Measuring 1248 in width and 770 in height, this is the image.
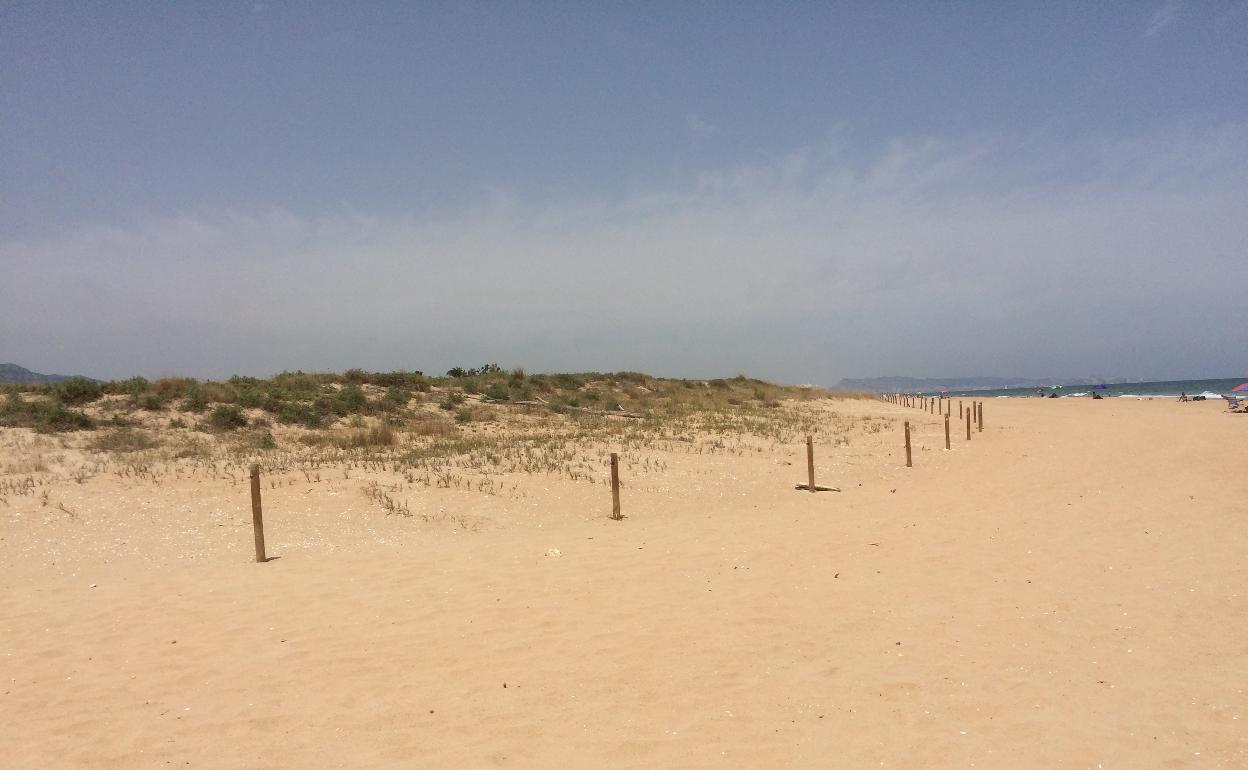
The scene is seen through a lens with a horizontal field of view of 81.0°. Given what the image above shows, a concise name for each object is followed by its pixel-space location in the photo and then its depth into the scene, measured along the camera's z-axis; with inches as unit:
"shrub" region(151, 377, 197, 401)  991.0
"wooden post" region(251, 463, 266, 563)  463.5
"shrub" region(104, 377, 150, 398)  975.0
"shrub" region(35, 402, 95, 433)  792.9
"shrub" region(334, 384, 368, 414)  1067.4
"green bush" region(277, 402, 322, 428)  975.0
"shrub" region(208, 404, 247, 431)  909.0
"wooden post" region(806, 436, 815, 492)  699.8
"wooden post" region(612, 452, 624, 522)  591.3
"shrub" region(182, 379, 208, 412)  960.3
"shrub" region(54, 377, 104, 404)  930.7
